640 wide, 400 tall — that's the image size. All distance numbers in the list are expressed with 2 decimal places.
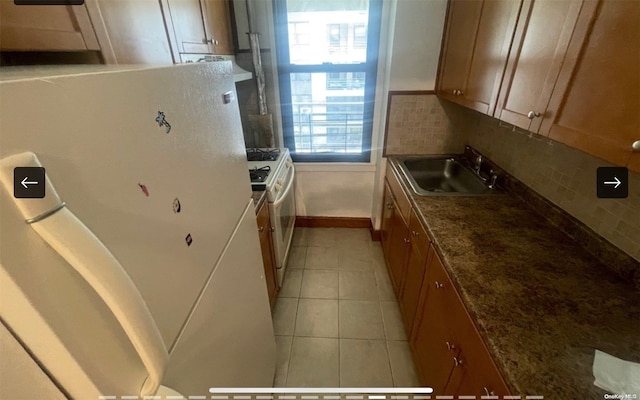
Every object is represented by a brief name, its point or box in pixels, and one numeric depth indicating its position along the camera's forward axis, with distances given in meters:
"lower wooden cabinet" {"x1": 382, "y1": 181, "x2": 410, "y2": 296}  1.86
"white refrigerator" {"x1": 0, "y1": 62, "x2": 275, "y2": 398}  0.33
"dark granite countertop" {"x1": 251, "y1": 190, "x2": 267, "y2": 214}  1.58
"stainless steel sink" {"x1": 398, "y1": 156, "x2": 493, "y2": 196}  2.15
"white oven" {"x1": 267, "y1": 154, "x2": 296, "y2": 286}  1.85
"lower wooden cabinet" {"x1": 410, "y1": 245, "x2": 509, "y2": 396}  0.87
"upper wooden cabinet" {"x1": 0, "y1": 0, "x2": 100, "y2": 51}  0.62
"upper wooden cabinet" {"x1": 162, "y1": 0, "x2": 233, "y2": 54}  1.24
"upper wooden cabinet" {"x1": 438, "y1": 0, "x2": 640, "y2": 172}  0.75
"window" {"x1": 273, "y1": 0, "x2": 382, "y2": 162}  2.20
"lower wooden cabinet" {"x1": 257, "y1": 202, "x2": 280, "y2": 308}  1.64
